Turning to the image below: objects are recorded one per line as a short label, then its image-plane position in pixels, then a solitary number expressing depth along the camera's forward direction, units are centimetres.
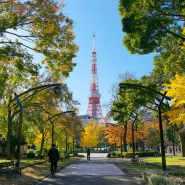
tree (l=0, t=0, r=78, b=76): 1076
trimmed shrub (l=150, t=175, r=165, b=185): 726
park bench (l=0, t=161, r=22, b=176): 992
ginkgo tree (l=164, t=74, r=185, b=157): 1205
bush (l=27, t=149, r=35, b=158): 2956
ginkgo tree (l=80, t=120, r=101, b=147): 5806
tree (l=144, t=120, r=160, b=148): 5312
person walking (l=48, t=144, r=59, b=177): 1110
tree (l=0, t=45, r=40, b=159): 1183
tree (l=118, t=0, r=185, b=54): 1127
